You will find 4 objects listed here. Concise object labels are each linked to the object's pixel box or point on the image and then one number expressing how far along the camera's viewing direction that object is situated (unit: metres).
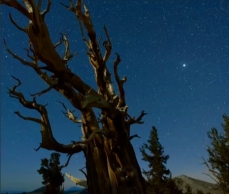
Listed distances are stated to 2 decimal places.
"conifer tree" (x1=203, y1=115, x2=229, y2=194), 10.01
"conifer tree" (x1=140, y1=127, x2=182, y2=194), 15.61
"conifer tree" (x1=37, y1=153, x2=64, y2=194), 9.34
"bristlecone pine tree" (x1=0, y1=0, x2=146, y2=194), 3.80
